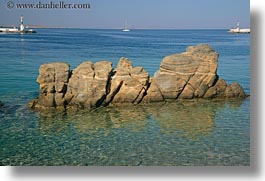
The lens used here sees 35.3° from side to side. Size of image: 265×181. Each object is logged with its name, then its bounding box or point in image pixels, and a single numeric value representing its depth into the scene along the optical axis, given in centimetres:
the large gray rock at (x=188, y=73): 1211
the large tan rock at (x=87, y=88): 1121
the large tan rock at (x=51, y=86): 1122
